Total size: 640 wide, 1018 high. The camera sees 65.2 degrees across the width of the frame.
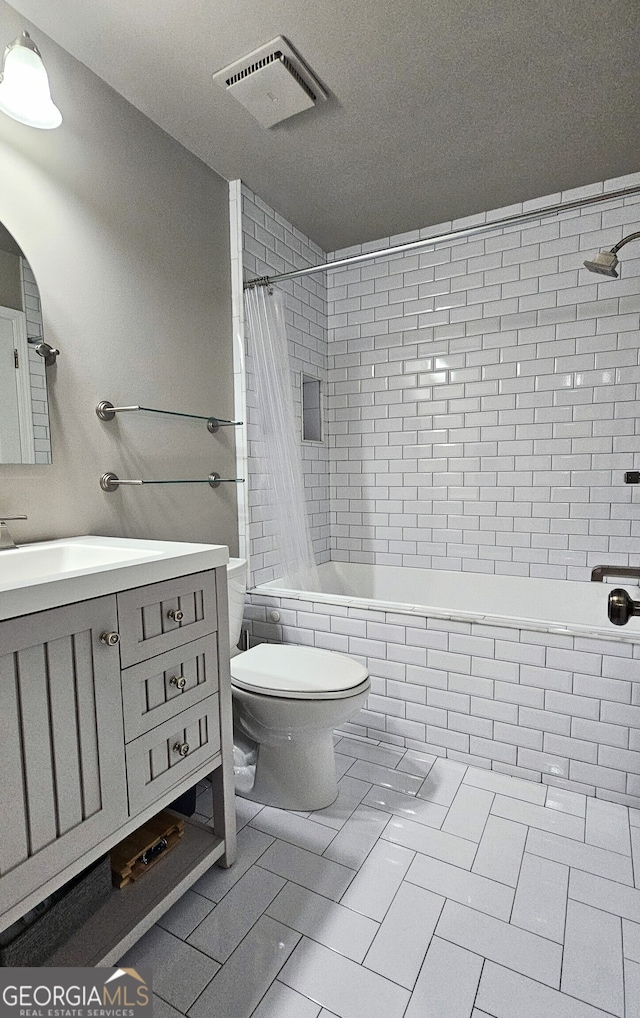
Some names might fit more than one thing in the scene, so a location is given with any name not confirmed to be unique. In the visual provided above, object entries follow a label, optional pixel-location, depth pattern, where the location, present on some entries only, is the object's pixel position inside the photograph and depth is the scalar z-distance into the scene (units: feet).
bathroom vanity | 2.96
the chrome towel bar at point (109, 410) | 5.58
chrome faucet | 4.44
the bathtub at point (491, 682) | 5.66
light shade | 4.16
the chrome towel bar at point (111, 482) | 5.63
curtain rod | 5.76
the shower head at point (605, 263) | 5.86
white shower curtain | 7.94
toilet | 5.25
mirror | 4.63
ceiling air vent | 5.26
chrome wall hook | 4.92
